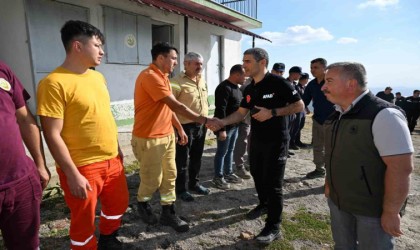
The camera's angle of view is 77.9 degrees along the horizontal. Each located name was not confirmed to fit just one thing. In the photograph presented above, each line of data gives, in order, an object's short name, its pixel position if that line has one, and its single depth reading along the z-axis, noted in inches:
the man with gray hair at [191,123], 148.2
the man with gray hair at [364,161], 62.6
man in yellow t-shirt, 73.8
